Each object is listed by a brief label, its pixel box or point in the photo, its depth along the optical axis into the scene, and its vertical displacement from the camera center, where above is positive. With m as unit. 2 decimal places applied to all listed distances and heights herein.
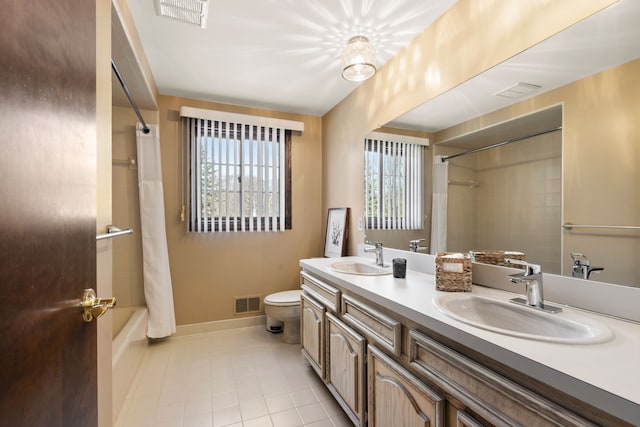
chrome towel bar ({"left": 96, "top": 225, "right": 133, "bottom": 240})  1.18 -0.10
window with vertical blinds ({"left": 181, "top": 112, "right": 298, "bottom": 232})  2.92 +0.37
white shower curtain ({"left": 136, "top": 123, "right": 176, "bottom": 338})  2.65 -0.21
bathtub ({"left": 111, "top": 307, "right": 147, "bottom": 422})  1.77 -0.94
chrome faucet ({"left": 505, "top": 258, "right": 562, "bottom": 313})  1.12 -0.30
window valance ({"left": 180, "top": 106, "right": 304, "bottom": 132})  2.83 +0.95
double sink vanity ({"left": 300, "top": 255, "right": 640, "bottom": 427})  0.67 -0.44
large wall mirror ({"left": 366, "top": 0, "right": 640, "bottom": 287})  1.03 +0.26
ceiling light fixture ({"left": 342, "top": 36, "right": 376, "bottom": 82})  1.87 +0.98
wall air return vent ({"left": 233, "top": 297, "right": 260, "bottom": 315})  3.10 -0.99
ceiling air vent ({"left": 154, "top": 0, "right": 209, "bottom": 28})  1.63 +1.15
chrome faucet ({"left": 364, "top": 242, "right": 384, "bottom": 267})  2.17 -0.32
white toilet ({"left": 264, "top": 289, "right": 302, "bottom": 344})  2.68 -0.93
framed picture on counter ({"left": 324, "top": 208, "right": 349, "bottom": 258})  2.84 -0.22
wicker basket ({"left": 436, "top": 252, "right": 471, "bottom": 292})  1.41 -0.30
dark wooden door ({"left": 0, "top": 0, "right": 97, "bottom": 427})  0.44 +0.00
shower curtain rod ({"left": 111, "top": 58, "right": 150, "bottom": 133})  1.71 +0.78
